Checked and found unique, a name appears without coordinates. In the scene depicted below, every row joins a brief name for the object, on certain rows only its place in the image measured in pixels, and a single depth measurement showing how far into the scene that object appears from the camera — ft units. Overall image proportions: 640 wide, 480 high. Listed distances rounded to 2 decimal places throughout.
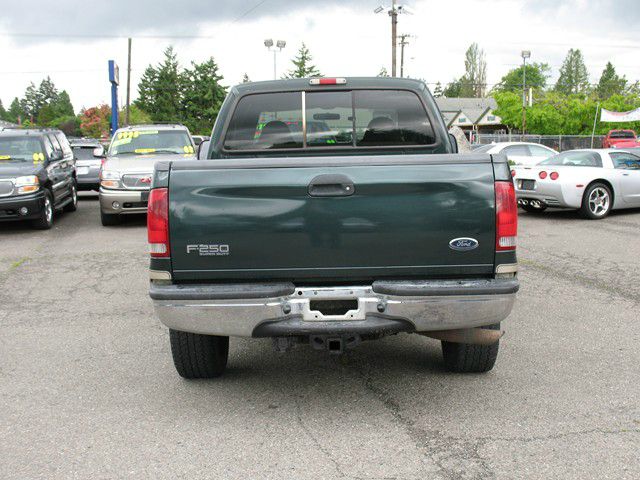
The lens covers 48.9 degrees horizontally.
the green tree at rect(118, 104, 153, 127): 284.84
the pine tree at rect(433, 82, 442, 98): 590.59
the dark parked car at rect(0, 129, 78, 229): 40.40
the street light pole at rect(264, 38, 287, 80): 154.51
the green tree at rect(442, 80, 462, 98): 494.09
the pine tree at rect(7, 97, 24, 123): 598.63
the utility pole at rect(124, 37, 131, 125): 161.99
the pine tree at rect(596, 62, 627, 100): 376.56
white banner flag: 143.63
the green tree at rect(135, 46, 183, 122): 279.28
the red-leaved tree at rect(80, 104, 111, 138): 296.51
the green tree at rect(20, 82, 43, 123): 600.39
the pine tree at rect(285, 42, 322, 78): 277.03
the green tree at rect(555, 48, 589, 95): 523.70
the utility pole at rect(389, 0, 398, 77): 111.04
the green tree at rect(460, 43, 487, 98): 479.00
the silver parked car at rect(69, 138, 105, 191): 62.54
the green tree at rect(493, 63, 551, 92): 450.30
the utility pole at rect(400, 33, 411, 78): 186.50
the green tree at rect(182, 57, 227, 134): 276.00
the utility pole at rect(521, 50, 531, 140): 158.47
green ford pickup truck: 12.55
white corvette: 43.37
